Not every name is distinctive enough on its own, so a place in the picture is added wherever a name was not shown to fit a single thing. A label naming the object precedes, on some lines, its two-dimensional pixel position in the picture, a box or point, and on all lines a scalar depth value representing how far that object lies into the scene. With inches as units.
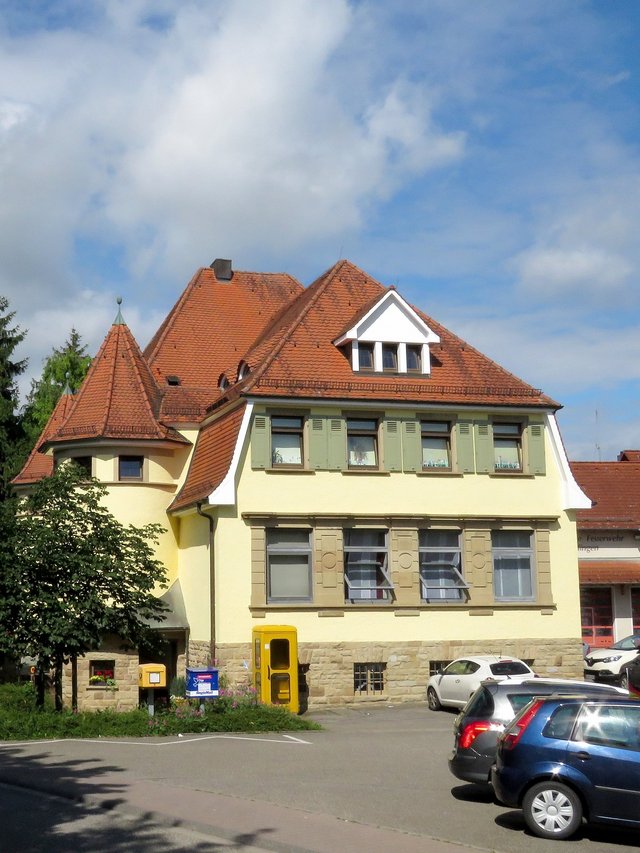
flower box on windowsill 1019.9
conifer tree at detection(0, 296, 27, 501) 1784.0
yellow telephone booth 1011.3
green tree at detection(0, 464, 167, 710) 906.1
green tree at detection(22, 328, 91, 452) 1984.5
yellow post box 945.5
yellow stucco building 1081.4
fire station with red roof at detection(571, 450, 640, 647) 1473.9
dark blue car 458.3
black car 538.9
